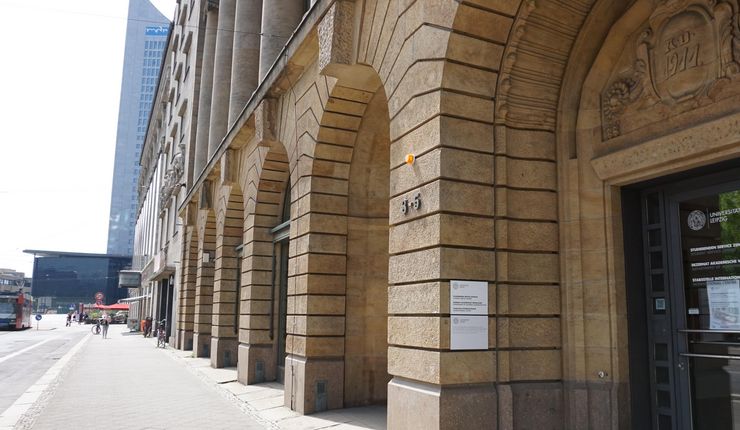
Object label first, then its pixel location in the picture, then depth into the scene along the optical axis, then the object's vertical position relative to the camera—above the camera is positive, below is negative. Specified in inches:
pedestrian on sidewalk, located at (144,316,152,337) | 1734.7 -92.7
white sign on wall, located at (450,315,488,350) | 253.0 -13.5
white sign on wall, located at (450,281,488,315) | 255.6 +1.4
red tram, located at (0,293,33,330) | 1939.0 -55.5
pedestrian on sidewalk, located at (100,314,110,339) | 1625.2 -85.8
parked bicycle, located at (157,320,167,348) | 1266.0 -90.7
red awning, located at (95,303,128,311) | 2706.7 -56.8
